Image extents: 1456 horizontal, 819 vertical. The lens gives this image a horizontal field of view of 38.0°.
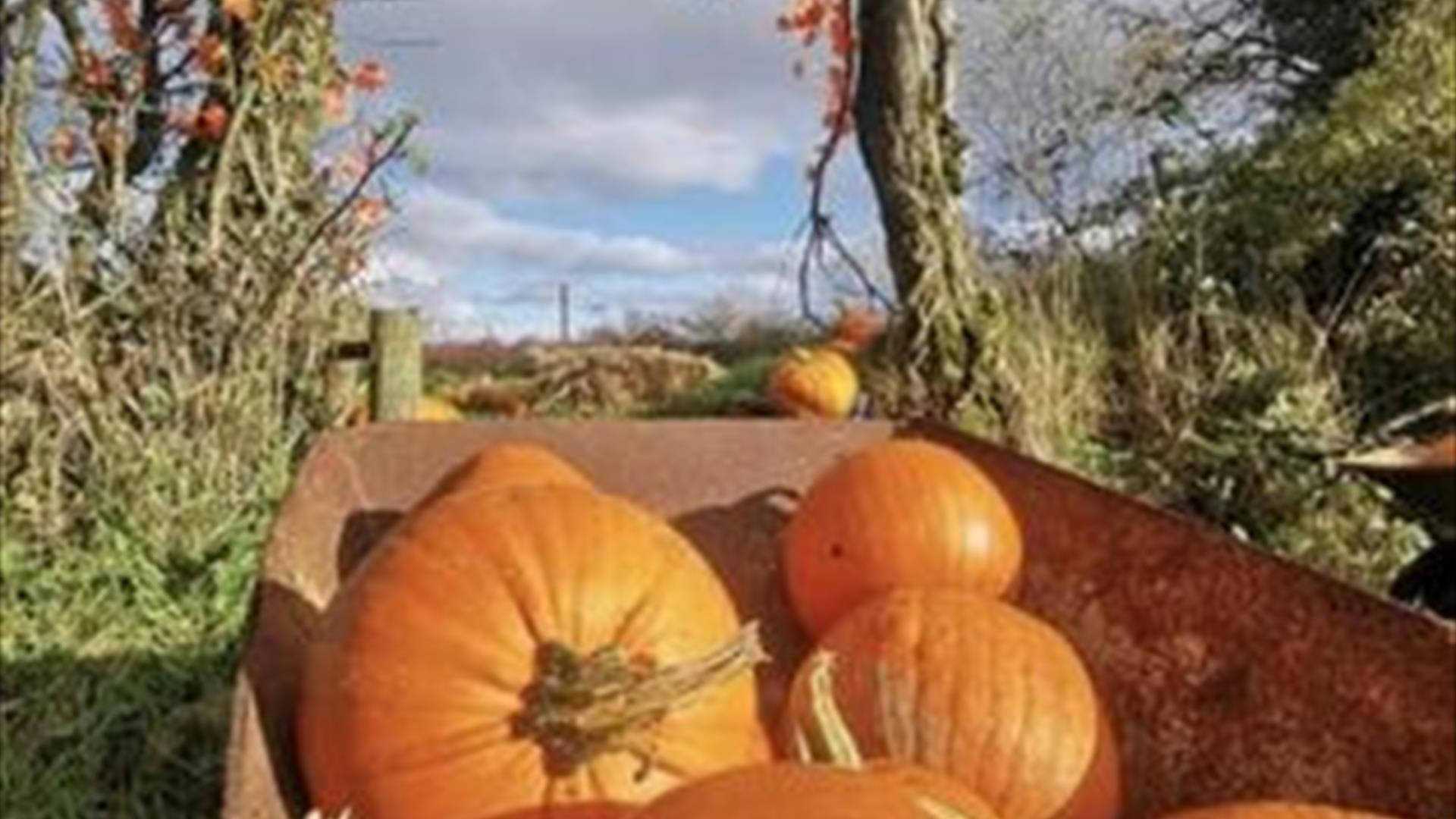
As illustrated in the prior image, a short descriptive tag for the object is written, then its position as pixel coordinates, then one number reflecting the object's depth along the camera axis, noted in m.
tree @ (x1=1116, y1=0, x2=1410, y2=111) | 12.87
